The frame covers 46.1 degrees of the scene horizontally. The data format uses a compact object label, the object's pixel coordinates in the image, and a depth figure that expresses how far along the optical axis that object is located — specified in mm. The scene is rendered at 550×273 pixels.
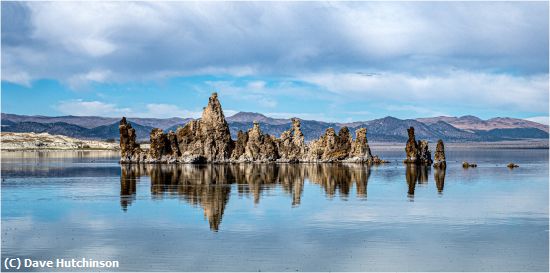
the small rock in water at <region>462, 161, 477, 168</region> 140500
